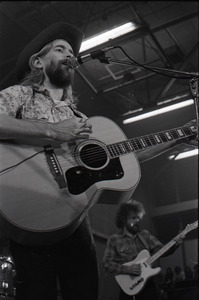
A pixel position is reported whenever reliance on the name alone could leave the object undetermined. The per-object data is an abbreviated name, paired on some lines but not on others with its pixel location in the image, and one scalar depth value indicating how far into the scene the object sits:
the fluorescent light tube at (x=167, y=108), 4.44
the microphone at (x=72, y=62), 1.47
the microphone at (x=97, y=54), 1.49
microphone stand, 1.50
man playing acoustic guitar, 1.19
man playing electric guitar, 2.38
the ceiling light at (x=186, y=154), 3.13
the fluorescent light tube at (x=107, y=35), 4.24
